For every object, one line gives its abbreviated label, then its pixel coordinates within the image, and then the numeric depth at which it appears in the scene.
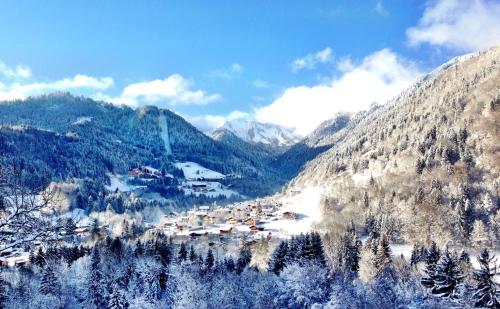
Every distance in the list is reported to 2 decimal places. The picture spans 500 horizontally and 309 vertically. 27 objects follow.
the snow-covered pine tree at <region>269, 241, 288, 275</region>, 107.75
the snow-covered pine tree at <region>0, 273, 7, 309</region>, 69.24
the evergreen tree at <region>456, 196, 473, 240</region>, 149.50
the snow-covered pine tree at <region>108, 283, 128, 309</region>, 84.06
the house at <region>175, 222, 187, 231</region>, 184.75
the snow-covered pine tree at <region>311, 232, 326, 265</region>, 108.19
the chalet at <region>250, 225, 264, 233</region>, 170.70
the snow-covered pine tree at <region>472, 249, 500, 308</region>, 54.31
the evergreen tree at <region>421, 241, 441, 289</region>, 76.62
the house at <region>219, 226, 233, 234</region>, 171.50
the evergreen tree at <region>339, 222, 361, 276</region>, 114.30
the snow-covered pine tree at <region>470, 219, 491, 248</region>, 142.00
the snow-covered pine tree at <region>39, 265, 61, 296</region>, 91.44
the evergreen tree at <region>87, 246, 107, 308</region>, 91.23
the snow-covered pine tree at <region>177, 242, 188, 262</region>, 116.50
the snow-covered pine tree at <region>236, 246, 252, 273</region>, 115.79
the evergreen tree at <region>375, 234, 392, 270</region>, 108.21
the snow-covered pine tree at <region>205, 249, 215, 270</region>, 111.06
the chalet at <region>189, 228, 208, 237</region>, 168.12
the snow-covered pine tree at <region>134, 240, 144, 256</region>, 119.04
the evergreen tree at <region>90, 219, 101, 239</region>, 161.65
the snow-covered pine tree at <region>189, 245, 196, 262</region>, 116.44
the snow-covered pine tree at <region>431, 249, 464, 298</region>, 68.81
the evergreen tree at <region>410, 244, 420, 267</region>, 120.85
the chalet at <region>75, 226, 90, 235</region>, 174.70
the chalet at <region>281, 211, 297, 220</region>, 192.00
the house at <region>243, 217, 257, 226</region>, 184.40
